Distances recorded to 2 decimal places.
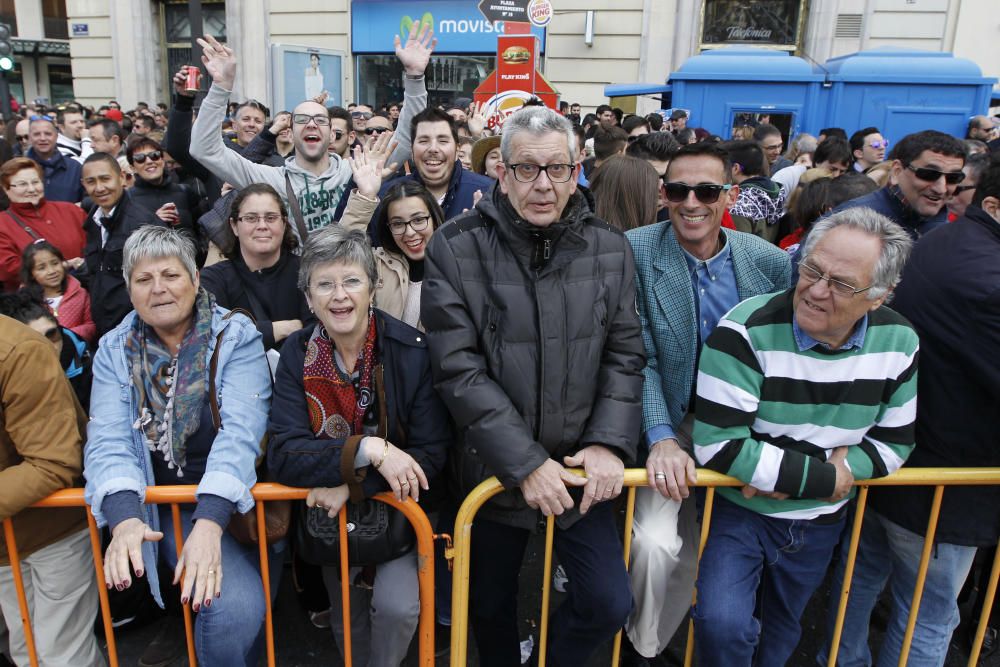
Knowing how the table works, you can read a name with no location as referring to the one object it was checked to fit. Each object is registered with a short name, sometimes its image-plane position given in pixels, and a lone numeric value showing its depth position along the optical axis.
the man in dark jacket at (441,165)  4.06
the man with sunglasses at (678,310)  2.56
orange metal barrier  2.35
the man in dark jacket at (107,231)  4.02
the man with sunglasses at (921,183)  3.67
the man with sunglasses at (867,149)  7.45
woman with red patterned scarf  2.39
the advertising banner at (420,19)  17.22
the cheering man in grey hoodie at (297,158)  4.09
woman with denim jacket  2.32
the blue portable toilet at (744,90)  11.21
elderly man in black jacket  2.25
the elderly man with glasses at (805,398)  2.14
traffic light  11.88
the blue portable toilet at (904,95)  10.89
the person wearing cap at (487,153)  4.83
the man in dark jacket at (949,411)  2.25
